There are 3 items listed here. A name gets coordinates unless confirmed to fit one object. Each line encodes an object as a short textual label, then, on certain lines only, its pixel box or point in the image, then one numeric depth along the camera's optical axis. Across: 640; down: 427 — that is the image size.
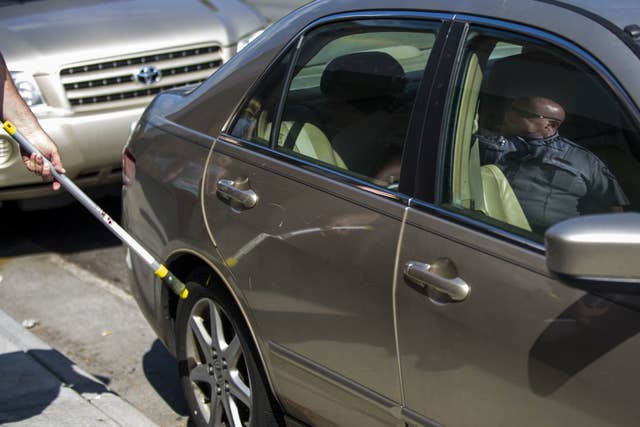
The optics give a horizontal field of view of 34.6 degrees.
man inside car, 2.54
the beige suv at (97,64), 6.09
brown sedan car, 2.35
